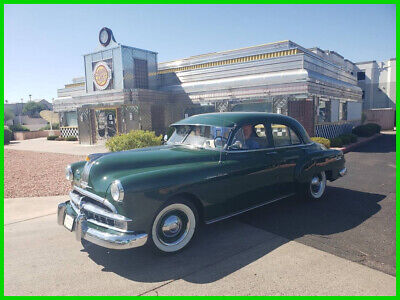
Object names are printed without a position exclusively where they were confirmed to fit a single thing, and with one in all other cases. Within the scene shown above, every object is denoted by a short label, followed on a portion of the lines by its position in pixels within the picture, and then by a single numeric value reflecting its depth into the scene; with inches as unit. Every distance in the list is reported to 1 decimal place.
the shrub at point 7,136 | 806.5
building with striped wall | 518.9
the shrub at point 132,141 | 341.7
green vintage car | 127.2
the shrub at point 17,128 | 1076.9
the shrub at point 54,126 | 1360.7
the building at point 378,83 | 1369.3
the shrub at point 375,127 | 719.1
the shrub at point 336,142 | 490.6
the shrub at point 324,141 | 429.6
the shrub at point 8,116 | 2237.0
